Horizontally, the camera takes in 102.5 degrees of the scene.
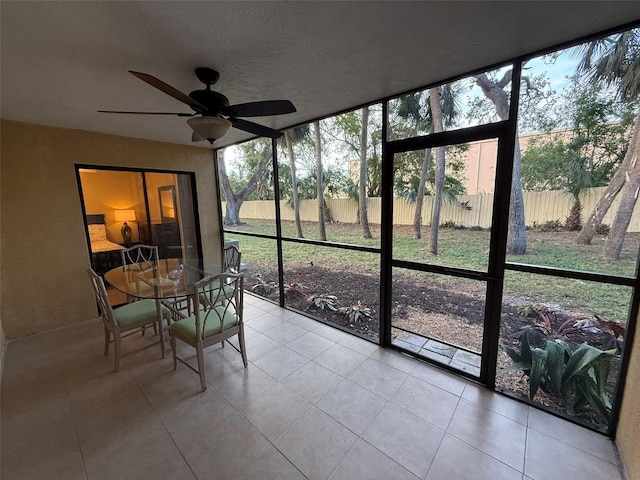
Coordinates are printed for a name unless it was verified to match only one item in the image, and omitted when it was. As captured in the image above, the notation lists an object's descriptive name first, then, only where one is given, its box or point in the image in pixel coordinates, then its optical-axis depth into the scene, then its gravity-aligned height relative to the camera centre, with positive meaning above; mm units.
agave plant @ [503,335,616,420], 1648 -1176
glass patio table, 2312 -731
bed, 3508 -569
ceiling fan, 1662 +636
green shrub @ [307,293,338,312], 3512 -1349
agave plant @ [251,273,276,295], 4293 -1375
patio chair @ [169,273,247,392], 1981 -978
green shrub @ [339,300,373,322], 3184 -1358
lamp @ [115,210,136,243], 4160 -183
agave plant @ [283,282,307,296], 3926 -1291
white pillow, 3642 -351
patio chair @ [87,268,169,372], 2182 -970
